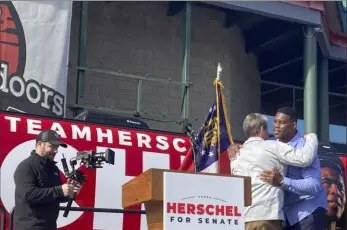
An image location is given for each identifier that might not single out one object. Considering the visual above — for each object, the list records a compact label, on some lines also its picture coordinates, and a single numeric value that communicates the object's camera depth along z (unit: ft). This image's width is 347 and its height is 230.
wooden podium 14.23
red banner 21.24
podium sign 14.30
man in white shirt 16.30
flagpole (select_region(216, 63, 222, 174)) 20.47
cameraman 17.44
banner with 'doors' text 29.45
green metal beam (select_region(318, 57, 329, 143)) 47.24
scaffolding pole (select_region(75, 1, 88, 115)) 34.55
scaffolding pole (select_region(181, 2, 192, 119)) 36.65
